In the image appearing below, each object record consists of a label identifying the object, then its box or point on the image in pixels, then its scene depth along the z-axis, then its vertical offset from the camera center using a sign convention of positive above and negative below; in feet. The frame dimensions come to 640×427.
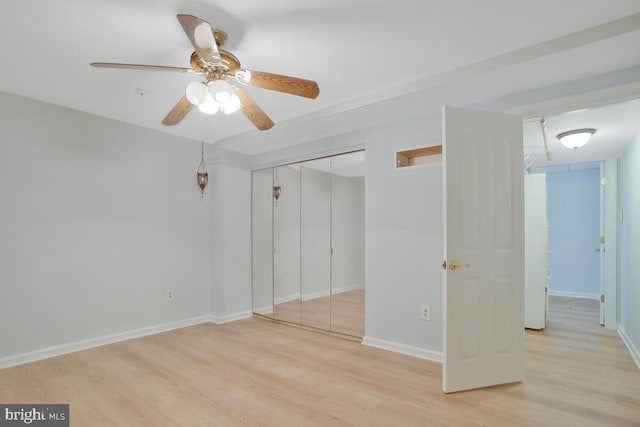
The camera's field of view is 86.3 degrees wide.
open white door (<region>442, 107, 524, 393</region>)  8.24 -0.91
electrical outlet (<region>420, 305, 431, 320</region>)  10.34 -3.03
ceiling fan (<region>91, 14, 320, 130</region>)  6.18 +2.68
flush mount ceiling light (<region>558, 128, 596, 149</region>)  10.93 +2.46
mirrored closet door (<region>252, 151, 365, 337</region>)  12.72 -1.23
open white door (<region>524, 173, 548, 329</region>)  13.56 -1.47
